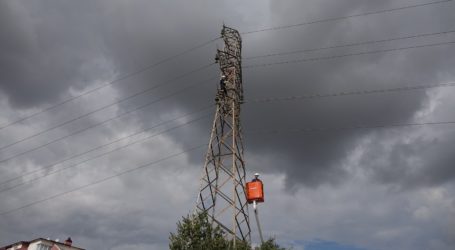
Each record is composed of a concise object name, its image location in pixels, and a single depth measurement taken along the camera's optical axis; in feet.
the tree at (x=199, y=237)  103.24
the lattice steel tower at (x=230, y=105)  108.68
